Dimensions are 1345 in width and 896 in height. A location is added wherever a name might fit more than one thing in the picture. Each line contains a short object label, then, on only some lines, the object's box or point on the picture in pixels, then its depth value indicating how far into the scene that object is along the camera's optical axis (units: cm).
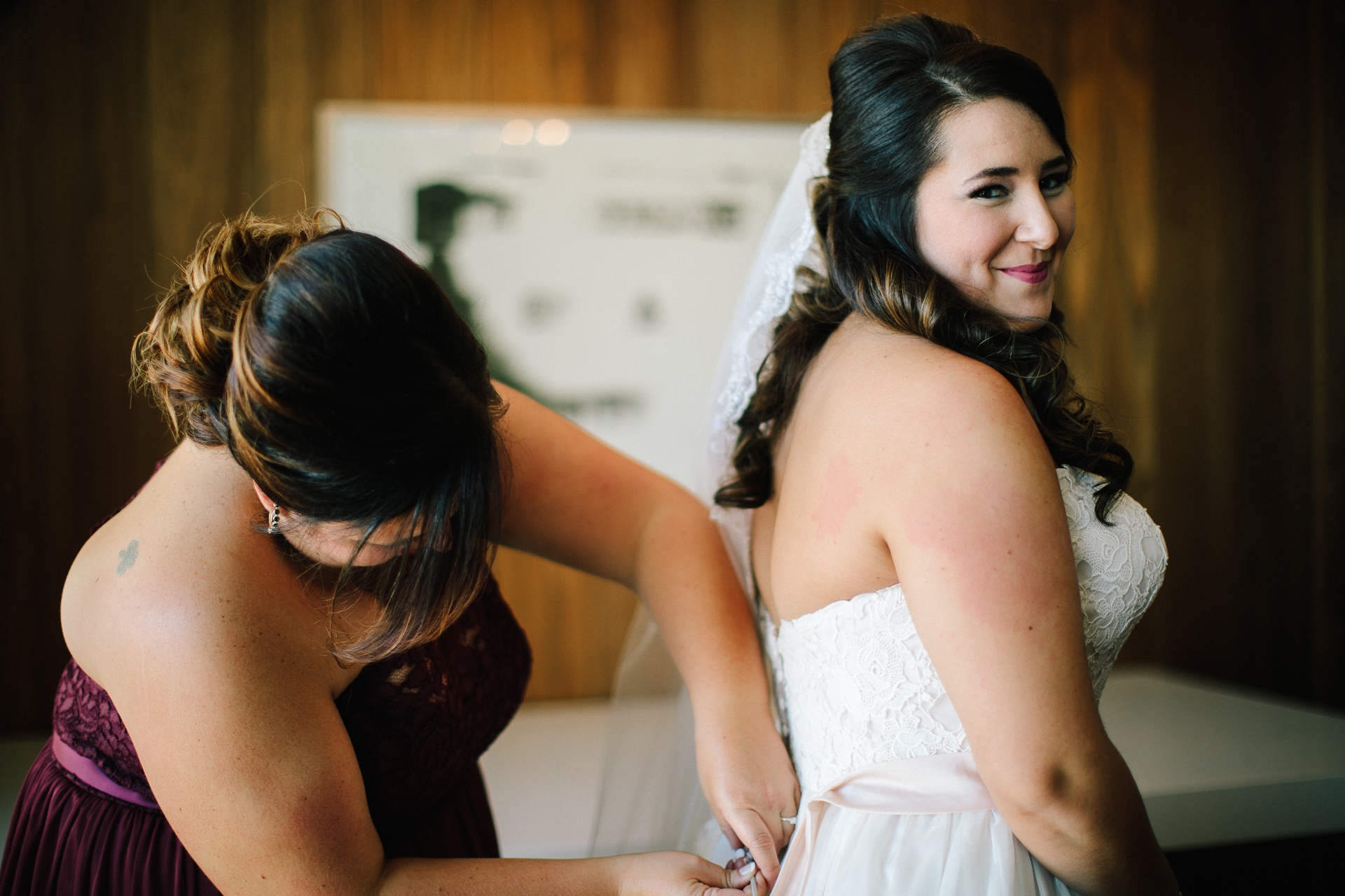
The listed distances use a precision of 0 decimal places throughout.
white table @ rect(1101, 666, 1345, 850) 185
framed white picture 246
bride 85
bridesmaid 77
